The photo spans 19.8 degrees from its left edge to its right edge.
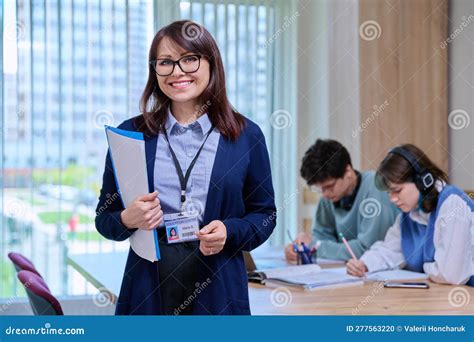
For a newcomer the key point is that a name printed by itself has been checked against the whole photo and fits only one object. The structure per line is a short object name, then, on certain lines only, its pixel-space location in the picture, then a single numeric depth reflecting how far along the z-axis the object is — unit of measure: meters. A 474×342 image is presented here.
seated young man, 5.46
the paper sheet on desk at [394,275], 4.13
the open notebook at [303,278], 3.94
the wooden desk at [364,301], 3.38
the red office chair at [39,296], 3.44
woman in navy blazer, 2.88
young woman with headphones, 4.04
